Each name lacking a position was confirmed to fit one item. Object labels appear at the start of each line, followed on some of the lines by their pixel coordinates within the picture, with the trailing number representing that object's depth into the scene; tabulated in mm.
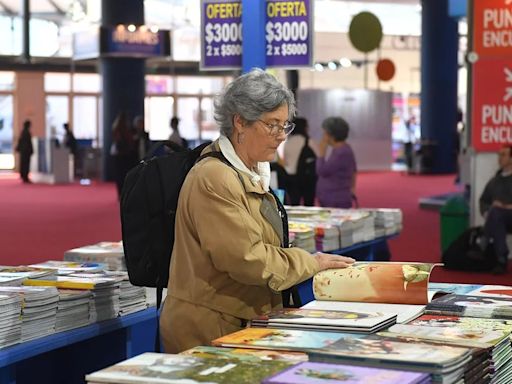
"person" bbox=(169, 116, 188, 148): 16822
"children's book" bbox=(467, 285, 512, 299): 3309
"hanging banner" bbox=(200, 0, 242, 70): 6598
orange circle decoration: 23188
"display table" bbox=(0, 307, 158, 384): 4105
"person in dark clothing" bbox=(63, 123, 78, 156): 24516
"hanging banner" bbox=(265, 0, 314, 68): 6496
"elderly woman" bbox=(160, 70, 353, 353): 2791
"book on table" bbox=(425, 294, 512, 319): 2893
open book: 3068
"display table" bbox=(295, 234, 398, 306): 5074
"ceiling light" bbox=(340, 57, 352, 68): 30533
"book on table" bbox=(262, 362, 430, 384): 1985
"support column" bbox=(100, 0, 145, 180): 22812
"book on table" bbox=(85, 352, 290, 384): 2057
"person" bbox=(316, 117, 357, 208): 9219
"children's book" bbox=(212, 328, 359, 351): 2414
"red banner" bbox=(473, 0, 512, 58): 9922
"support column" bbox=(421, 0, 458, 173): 25672
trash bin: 10602
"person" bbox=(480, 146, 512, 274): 9477
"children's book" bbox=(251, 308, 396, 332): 2617
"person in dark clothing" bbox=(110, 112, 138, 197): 16219
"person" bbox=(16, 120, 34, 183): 24047
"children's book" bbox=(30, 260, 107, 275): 4289
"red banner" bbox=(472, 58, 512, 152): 10016
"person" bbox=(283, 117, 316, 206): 10609
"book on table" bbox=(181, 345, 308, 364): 2271
